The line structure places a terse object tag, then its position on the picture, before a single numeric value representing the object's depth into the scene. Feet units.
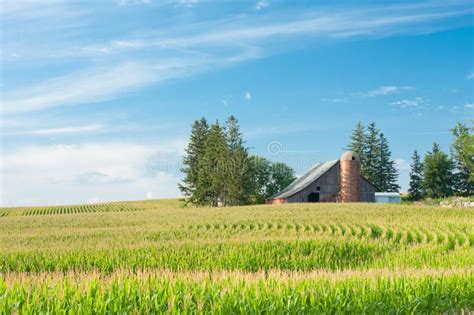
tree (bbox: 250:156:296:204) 345.92
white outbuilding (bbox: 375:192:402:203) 284.82
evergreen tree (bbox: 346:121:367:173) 350.76
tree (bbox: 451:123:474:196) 329.93
